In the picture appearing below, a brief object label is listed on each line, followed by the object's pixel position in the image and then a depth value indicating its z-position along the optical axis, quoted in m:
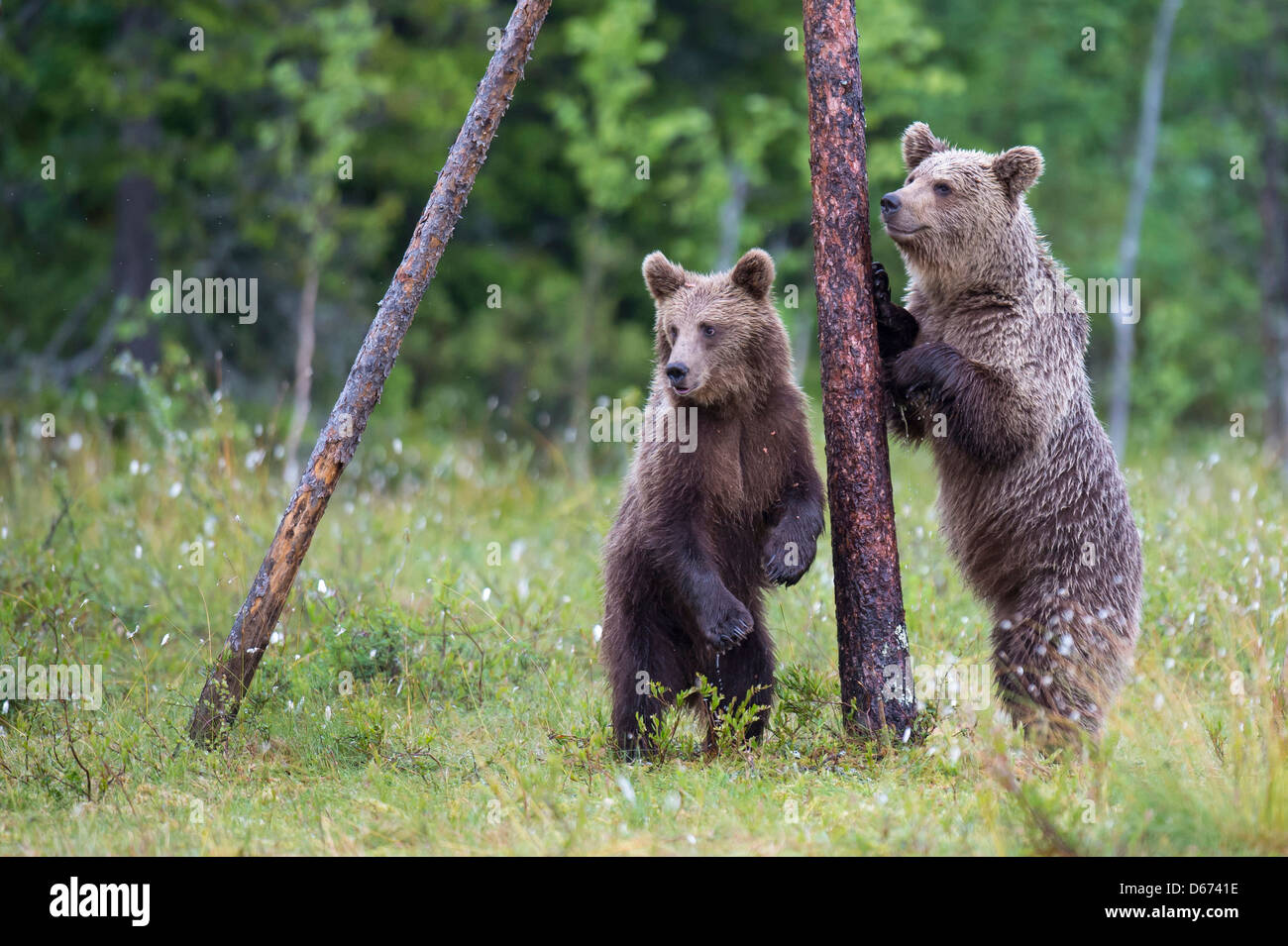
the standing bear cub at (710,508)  11.25
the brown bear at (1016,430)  11.45
